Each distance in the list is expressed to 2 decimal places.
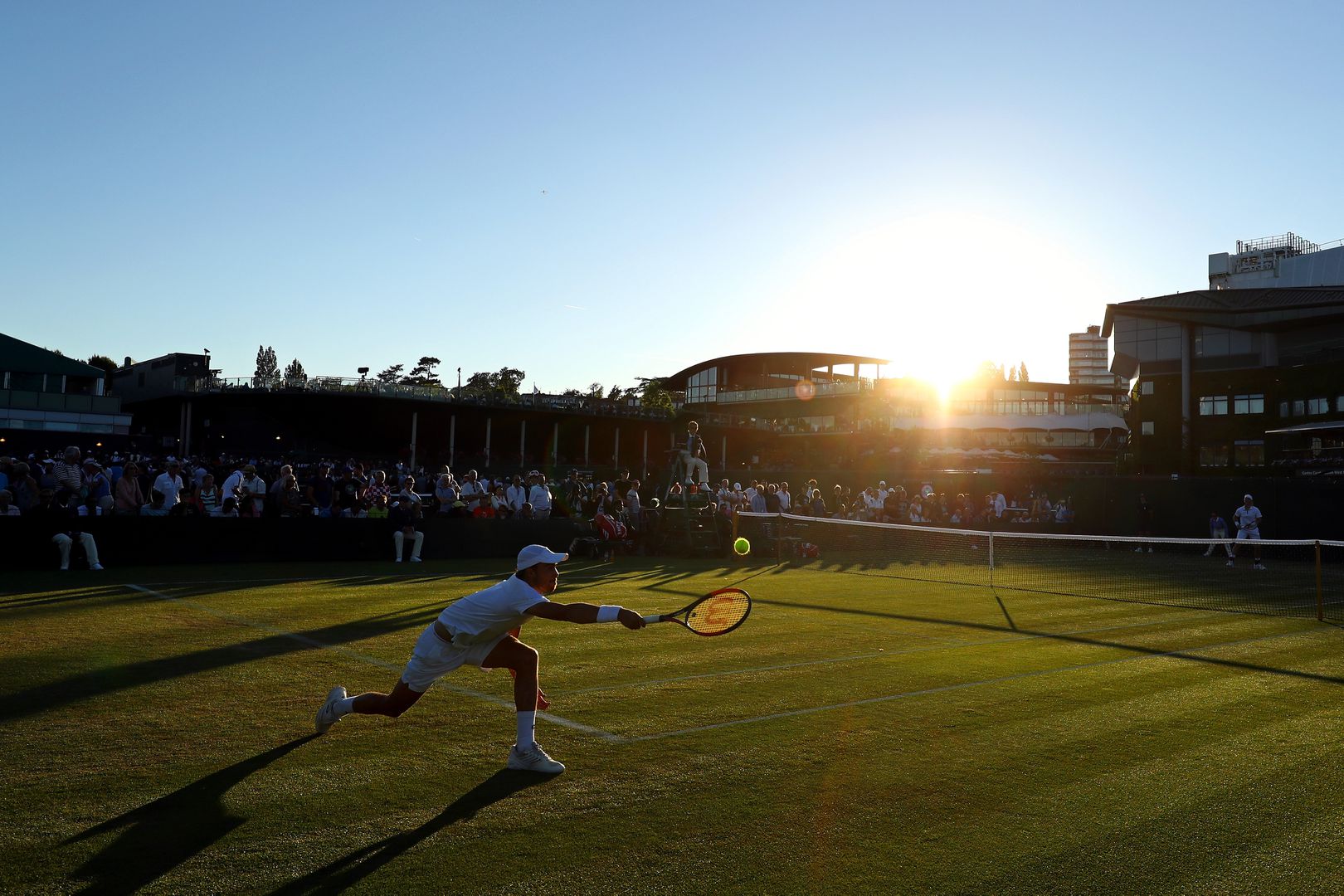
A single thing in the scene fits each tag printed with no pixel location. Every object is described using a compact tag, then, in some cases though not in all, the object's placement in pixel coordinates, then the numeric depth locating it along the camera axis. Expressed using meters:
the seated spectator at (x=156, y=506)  20.47
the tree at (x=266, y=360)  151.75
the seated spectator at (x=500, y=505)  25.91
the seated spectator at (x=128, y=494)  20.34
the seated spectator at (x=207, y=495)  21.42
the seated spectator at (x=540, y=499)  25.86
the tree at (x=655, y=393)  96.81
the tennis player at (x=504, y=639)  6.39
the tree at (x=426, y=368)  131.88
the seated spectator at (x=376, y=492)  23.90
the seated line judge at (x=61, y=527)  18.88
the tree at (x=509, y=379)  112.88
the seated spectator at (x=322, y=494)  23.72
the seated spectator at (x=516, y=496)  28.00
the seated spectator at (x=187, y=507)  21.48
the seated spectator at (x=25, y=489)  19.39
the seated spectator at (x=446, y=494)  24.94
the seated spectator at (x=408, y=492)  22.97
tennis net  18.94
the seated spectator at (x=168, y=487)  20.67
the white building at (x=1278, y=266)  71.00
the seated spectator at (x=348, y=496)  23.77
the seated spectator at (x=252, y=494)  21.89
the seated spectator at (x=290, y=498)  22.62
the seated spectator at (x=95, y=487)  20.83
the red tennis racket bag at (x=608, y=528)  25.52
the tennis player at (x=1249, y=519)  27.41
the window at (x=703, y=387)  104.44
